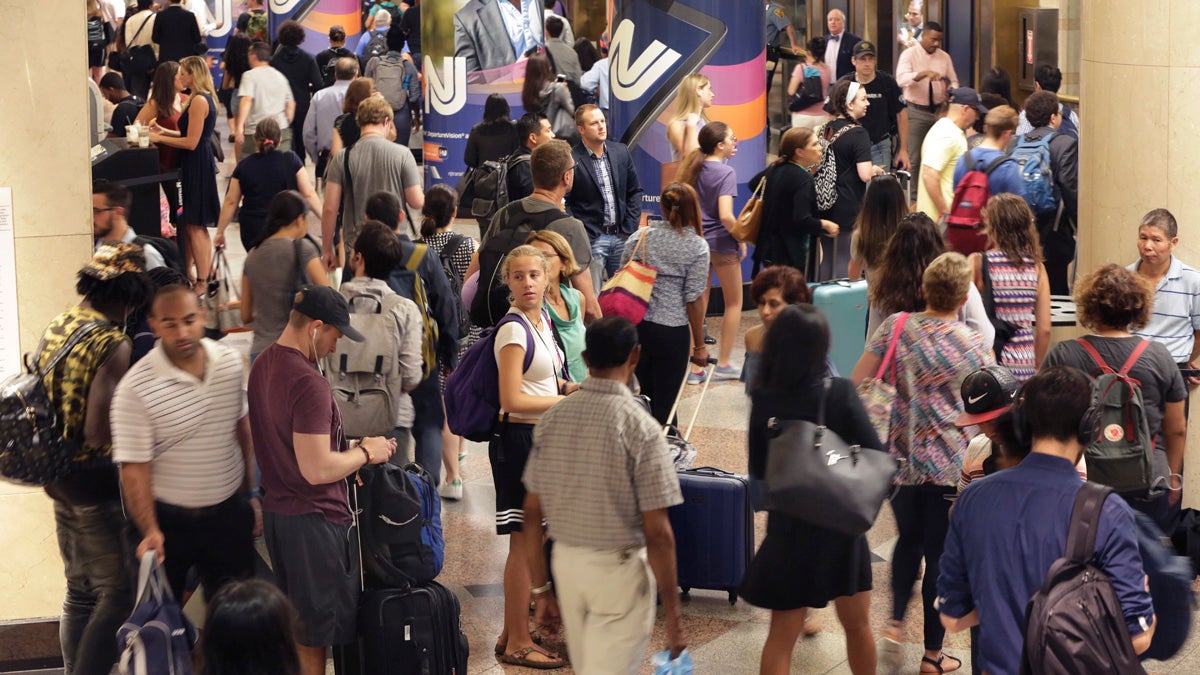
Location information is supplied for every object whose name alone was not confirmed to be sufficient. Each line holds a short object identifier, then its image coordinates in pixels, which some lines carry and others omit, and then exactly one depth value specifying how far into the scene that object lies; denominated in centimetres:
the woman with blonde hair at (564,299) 1228
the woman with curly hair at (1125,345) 1090
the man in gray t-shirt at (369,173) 1923
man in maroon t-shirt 978
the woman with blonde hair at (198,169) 2300
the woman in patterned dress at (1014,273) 1396
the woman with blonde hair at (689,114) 2206
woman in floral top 1108
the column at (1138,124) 1412
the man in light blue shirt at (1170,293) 1306
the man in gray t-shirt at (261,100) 2795
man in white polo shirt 976
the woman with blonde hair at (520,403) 1117
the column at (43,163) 1129
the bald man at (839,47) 3778
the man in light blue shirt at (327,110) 2786
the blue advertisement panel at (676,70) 2333
